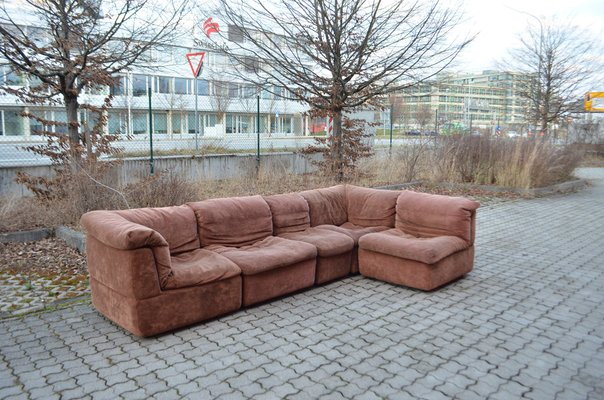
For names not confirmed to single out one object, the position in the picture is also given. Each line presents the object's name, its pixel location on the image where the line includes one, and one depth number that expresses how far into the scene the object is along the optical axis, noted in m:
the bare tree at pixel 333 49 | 9.95
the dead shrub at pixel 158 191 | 7.42
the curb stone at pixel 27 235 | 6.55
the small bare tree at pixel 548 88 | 19.52
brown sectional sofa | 3.94
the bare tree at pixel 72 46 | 7.59
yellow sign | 21.56
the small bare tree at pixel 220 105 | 32.59
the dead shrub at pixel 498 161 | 12.62
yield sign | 11.24
